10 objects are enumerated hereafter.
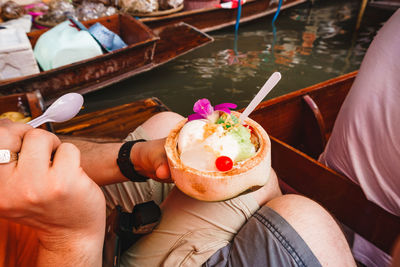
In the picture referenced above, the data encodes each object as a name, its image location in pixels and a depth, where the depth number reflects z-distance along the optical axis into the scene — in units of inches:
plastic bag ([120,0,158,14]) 76.3
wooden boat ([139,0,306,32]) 75.7
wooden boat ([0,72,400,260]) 22.8
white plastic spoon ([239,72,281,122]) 14.9
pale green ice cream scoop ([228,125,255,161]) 14.9
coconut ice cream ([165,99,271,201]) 13.9
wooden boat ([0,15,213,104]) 45.3
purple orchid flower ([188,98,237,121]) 16.2
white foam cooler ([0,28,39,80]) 44.4
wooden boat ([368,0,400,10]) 90.2
